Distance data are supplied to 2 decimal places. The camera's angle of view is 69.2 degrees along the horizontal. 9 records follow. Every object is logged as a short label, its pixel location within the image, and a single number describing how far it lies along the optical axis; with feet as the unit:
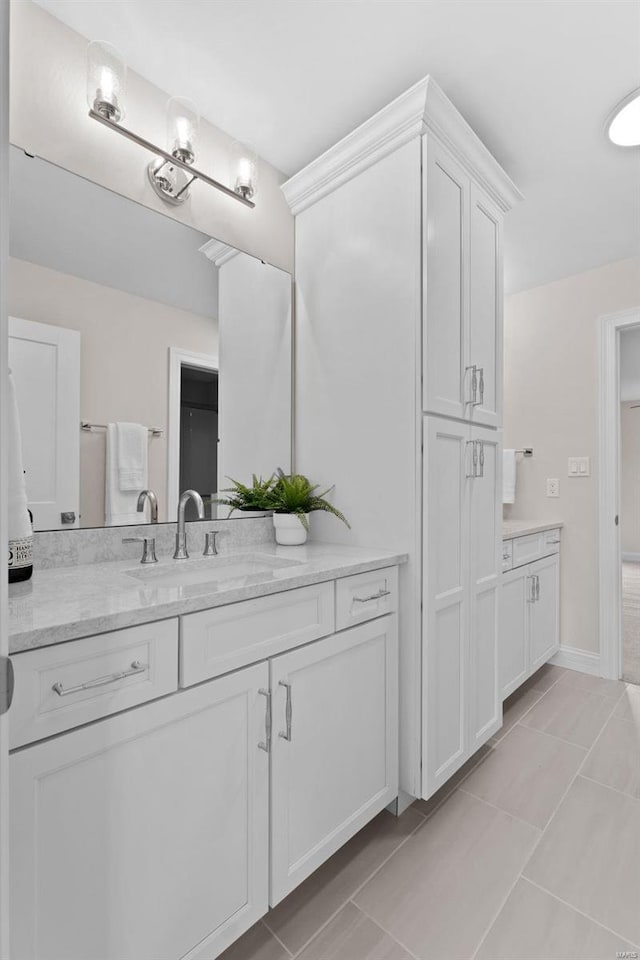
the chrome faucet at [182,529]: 4.92
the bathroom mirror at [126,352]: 4.28
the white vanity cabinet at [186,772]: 2.54
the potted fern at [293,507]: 5.71
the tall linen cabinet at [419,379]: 5.03
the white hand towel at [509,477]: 9.93
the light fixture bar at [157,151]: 4.47
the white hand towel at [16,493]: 3.41
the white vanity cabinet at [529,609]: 7.42
